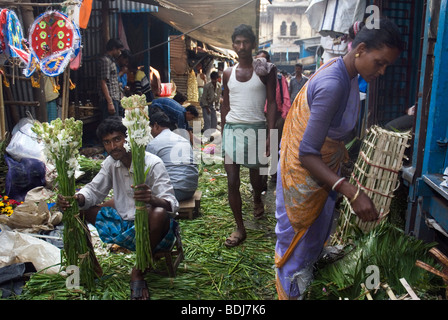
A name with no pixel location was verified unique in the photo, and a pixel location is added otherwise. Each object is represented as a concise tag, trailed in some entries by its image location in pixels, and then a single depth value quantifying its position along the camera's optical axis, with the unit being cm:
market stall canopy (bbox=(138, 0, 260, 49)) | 929
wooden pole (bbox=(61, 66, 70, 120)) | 608
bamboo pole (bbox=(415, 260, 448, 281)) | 213
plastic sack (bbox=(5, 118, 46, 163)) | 535
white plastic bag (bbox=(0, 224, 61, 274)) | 325
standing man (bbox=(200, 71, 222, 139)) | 1184
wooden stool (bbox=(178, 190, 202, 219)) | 450
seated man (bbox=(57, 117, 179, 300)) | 285
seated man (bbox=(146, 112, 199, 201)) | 448
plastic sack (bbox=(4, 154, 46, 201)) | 498
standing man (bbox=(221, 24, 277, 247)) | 402
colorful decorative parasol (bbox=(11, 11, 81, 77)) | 494
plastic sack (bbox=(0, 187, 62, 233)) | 403
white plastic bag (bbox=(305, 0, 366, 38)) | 603
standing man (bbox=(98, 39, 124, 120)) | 718
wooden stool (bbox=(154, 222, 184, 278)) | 308
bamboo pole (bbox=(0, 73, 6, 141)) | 529
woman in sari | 204
